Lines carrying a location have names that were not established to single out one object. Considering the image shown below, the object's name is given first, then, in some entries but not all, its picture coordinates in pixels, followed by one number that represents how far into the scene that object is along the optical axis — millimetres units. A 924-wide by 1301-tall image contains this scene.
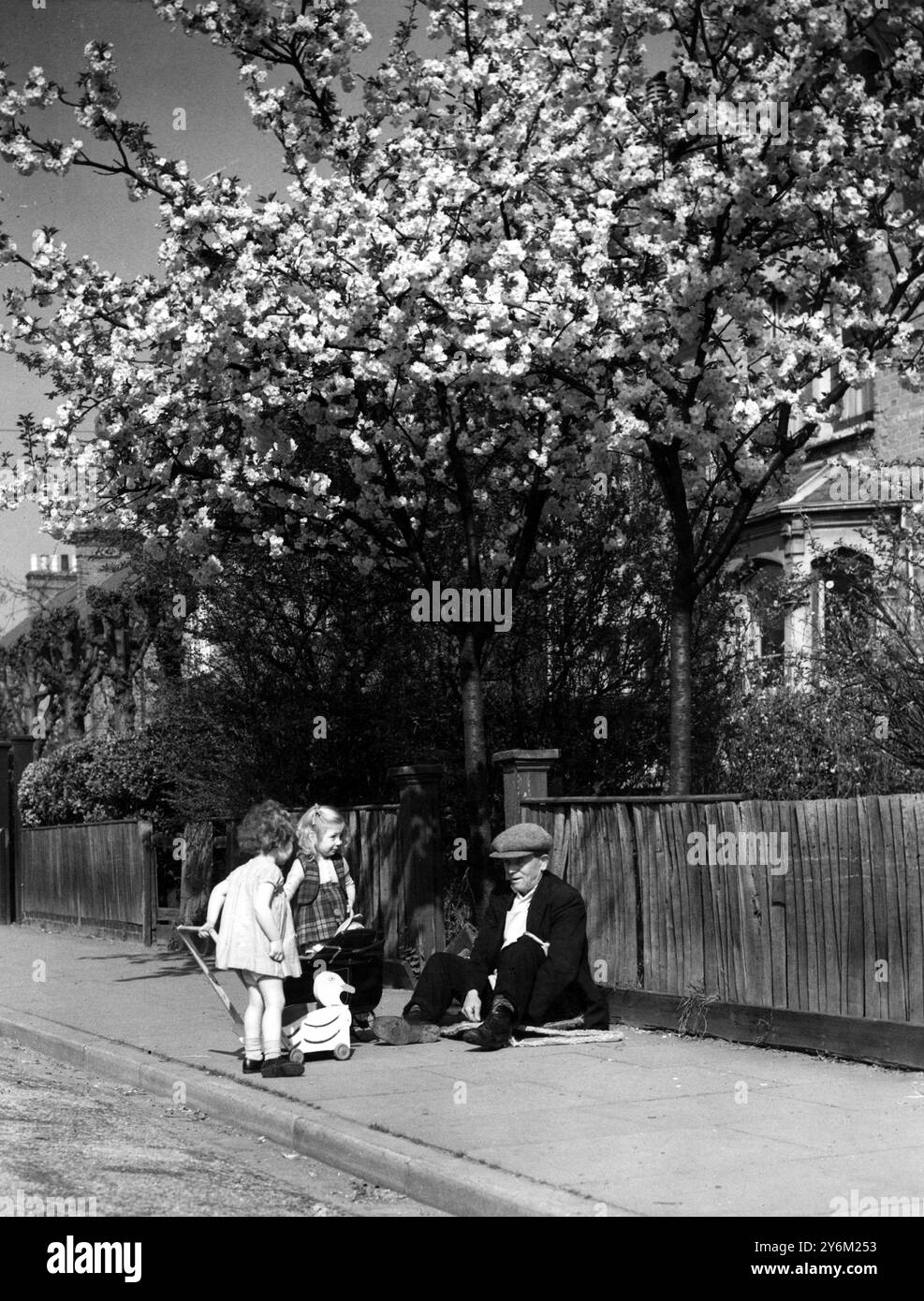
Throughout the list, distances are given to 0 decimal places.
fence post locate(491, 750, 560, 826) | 12086
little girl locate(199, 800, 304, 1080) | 9734
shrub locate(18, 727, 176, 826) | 20969
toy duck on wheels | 9961
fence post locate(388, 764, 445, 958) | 13367
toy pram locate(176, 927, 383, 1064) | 9977
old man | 10102
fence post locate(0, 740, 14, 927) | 24734
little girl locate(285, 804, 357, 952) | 10562
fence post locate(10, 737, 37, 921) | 24519
